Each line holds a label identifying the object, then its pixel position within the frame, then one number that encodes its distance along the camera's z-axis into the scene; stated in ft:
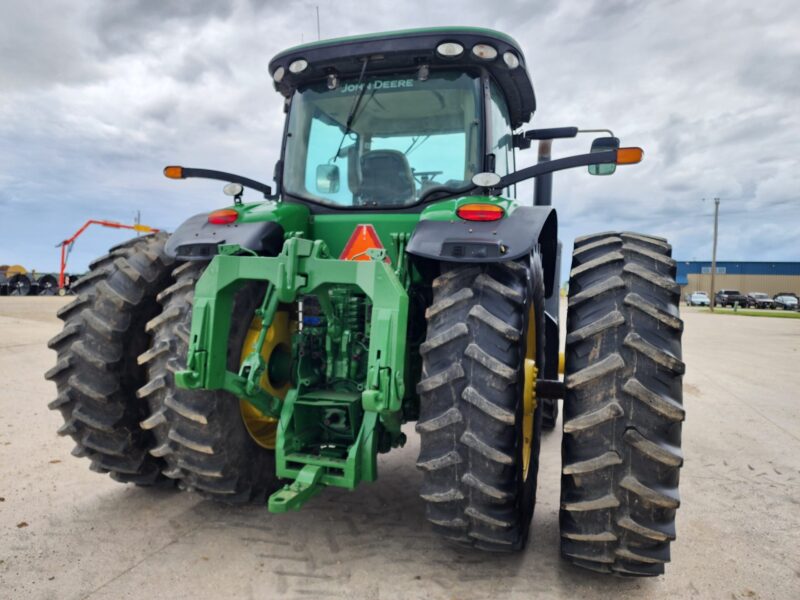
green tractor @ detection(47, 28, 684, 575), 7.79
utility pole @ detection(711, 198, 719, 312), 131.95
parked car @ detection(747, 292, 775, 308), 146.10
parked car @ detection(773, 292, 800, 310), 139.44
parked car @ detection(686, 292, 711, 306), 154.40
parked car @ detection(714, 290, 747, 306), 150.20
